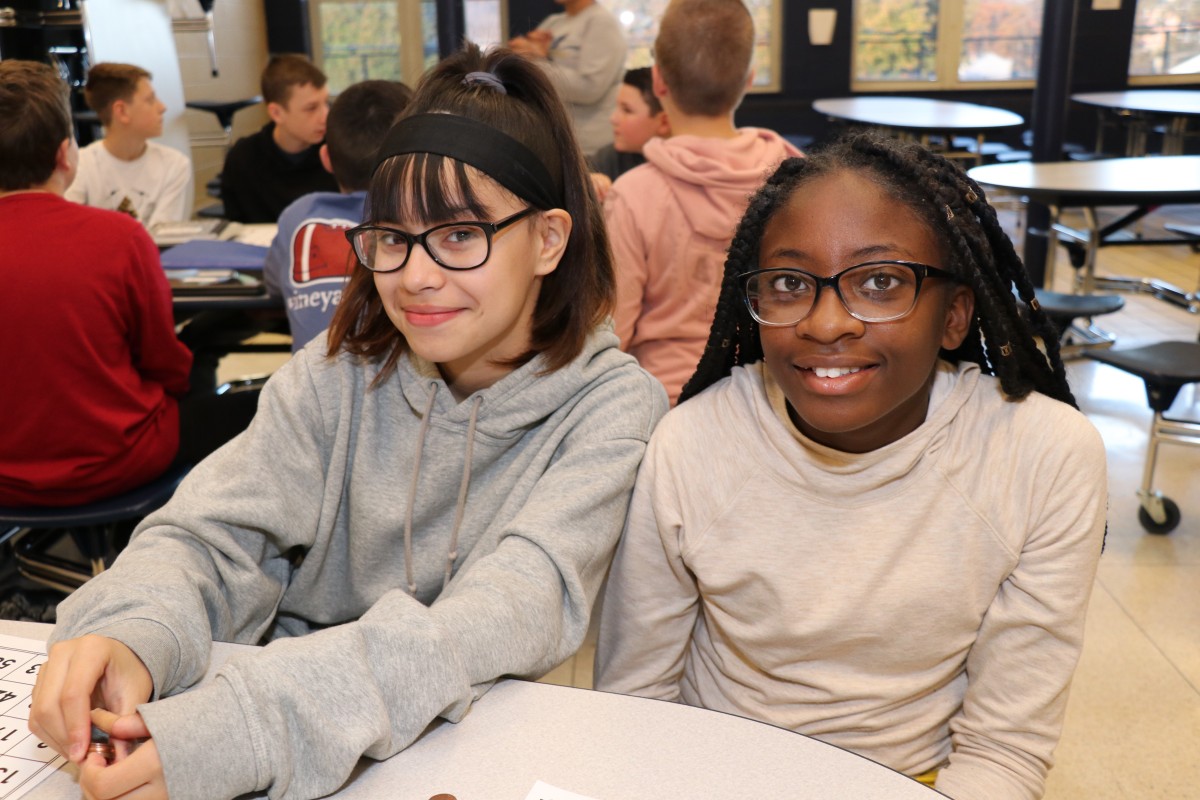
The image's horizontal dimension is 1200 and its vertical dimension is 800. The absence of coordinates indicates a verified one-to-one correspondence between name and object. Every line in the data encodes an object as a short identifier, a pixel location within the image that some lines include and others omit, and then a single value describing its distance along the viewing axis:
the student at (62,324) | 2.02
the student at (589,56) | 4.33
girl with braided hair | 1.04
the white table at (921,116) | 5.43
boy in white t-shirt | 3.86
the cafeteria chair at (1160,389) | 2.62
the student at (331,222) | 2.40
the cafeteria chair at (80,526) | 2.04
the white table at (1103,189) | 3.44
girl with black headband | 0.87
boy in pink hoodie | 2.29
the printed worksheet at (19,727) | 0.84
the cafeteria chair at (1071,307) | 3.42
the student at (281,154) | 3.86
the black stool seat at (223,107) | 6.39
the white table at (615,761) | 0.79
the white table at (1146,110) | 5.34
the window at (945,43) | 8.27
